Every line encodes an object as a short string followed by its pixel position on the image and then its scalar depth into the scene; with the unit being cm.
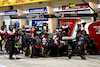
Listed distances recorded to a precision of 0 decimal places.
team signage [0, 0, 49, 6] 2414
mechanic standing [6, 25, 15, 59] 989
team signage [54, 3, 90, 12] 1959
